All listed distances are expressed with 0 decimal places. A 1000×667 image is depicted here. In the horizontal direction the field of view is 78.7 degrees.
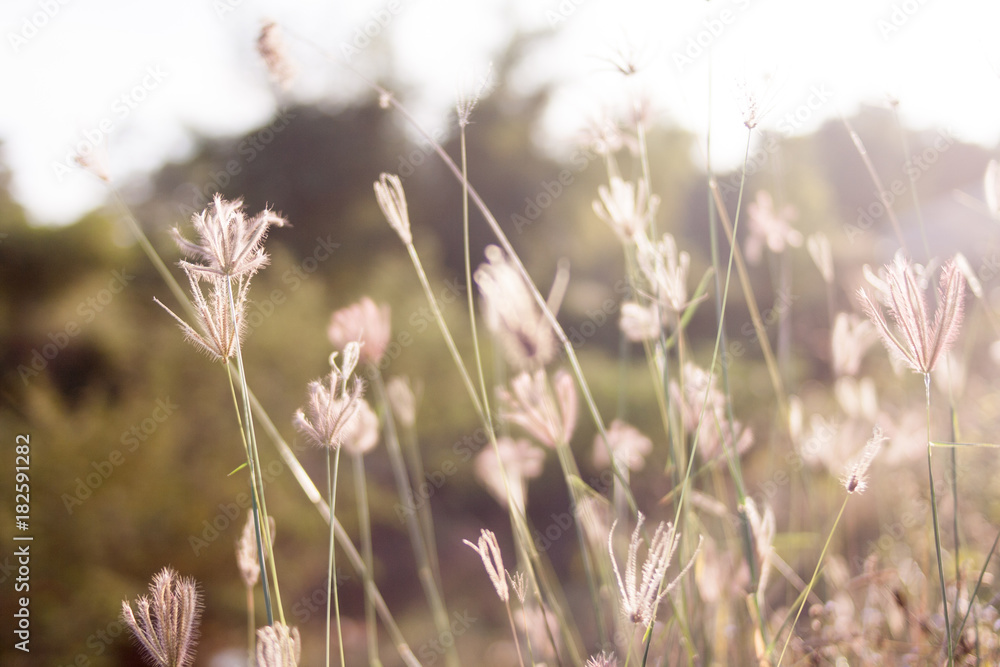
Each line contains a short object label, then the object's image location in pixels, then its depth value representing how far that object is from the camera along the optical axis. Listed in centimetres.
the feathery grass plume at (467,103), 78
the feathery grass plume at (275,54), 90
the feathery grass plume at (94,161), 88
